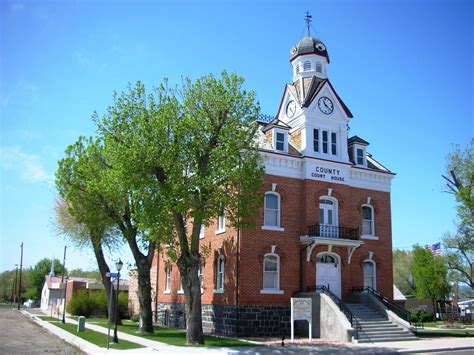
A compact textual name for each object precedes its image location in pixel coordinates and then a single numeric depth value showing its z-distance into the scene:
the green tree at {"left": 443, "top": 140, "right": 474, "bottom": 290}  31.30
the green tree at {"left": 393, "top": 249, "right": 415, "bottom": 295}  64.75
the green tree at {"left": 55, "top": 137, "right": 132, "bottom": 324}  24.56
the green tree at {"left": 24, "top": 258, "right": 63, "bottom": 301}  92.26
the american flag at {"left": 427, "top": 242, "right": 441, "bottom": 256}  39.91
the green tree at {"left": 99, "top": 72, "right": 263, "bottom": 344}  19.75
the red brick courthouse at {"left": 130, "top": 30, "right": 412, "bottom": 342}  25.12
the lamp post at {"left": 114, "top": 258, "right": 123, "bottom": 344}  20.55
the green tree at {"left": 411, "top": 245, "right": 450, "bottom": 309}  50.16
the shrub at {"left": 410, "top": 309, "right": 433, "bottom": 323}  42.47
